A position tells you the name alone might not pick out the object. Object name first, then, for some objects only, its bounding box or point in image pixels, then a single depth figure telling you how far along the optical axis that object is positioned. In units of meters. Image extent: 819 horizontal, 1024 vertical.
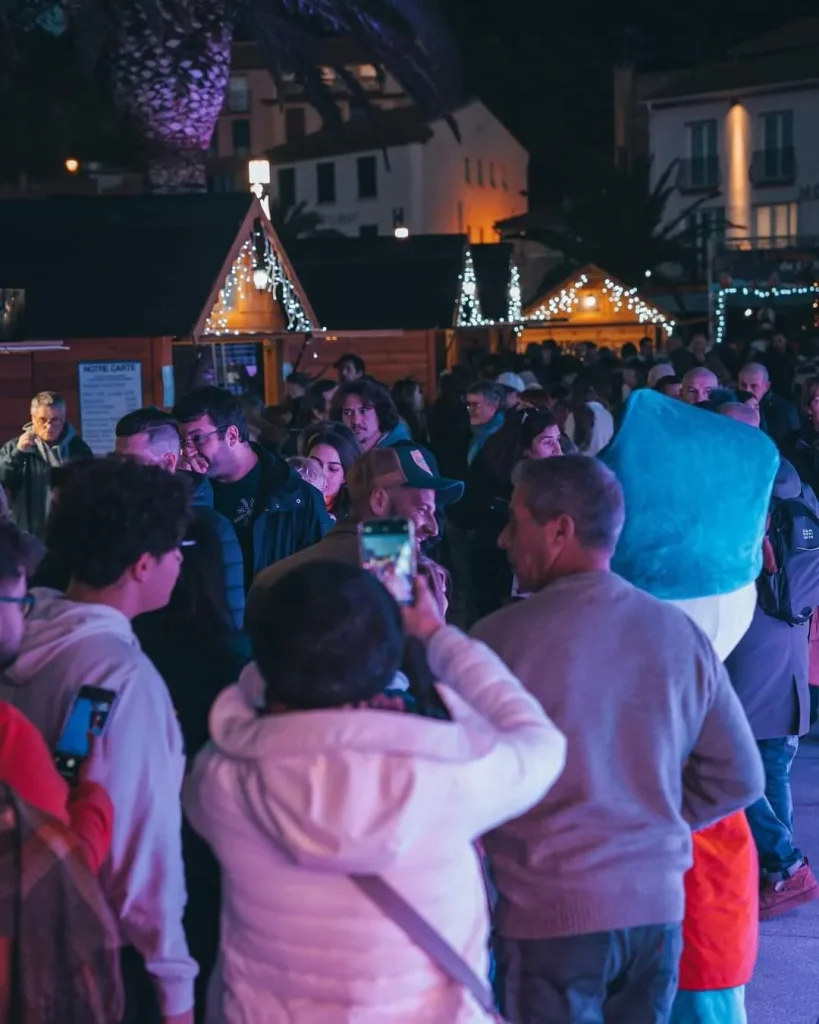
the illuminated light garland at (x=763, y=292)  28.30
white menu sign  12.87
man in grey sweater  3.32
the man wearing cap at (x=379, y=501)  4.29
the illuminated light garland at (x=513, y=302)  24.25
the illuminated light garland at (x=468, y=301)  20.53
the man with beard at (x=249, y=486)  6.16
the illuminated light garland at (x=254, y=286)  14.05
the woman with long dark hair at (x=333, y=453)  7.16
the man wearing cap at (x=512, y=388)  10.38
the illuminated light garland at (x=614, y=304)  35.41
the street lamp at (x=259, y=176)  14.94
